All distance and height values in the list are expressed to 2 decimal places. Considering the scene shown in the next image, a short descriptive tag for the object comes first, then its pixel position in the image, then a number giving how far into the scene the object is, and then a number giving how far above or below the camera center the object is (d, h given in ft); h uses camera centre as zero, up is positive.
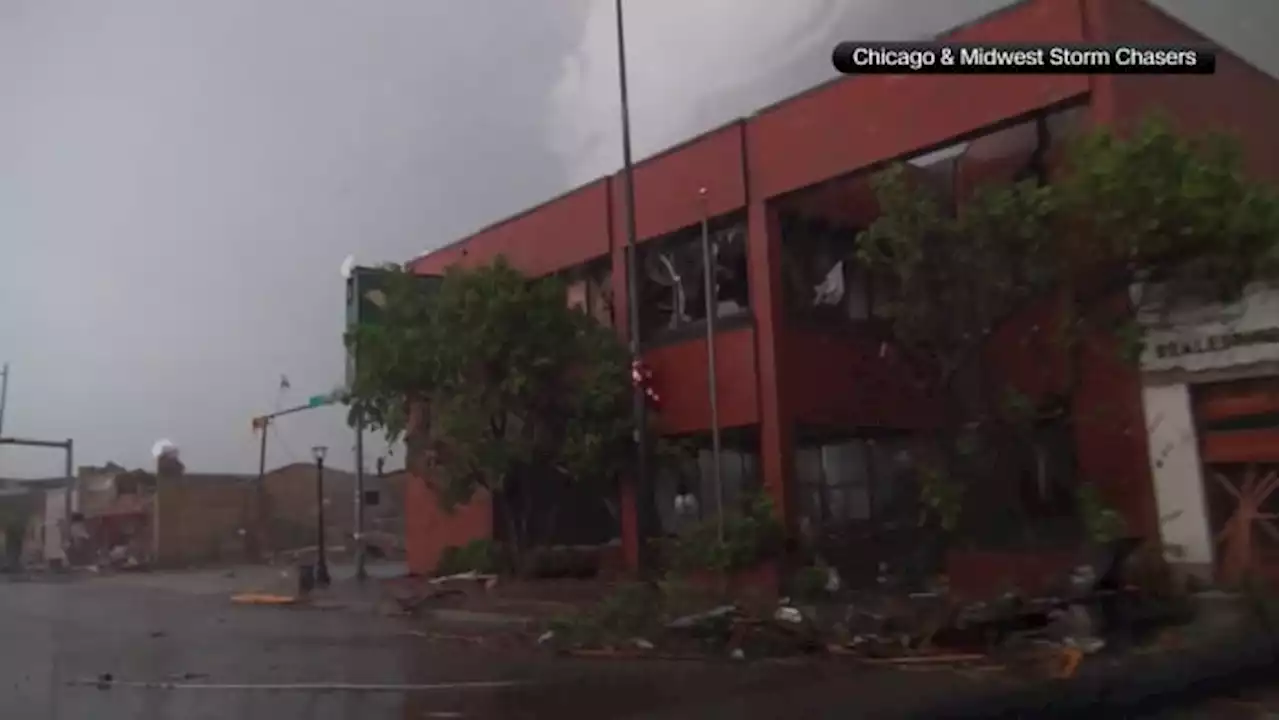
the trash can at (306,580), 81.41 -3.04
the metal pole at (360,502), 85.16 +2.25
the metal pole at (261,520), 163.53 +2.44
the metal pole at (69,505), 139.95 +5.81
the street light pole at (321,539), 87.45 -0.32
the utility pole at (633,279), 61.93 +12.85
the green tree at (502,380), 72.43 +9.07
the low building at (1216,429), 47.70 +2.67
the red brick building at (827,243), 53.83 +16.62
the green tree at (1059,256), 42.75 +9.02
